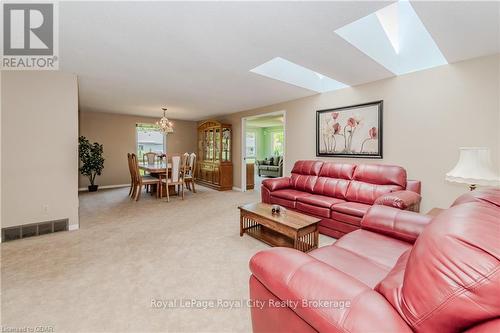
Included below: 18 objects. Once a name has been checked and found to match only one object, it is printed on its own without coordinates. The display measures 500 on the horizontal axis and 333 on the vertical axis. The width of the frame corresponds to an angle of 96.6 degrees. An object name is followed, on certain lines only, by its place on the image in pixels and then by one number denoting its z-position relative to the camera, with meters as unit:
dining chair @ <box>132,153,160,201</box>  5.01
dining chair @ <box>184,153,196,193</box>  5.62
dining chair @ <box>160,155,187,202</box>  5.04
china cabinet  6.42
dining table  5.12
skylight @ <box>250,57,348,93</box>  3.26
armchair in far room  8.89
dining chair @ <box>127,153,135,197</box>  5.32
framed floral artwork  3.46
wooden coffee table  2.28
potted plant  5.46
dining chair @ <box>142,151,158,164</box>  6.57
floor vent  2.78
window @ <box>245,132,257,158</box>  10.65
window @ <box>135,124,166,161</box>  7.23
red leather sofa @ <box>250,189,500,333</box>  0.60
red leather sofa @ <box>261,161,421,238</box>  2.69
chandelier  5.46
